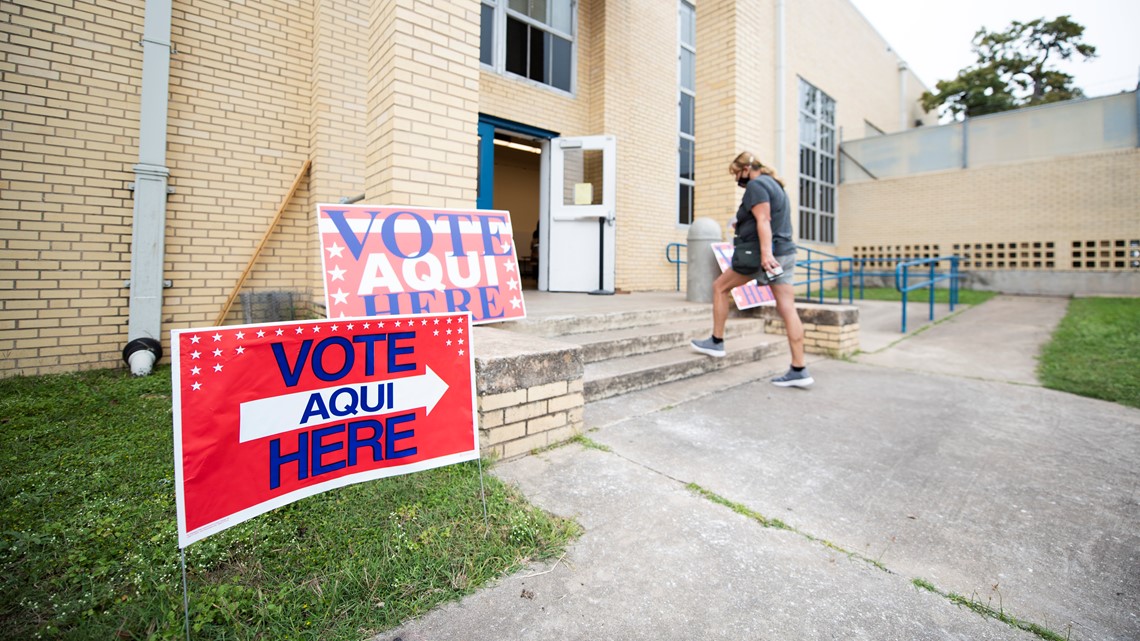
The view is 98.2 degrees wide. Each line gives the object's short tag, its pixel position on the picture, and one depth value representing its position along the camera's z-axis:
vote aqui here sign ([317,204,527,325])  3.04
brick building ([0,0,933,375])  3.63
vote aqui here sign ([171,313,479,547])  1.34
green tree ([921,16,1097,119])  19.61
